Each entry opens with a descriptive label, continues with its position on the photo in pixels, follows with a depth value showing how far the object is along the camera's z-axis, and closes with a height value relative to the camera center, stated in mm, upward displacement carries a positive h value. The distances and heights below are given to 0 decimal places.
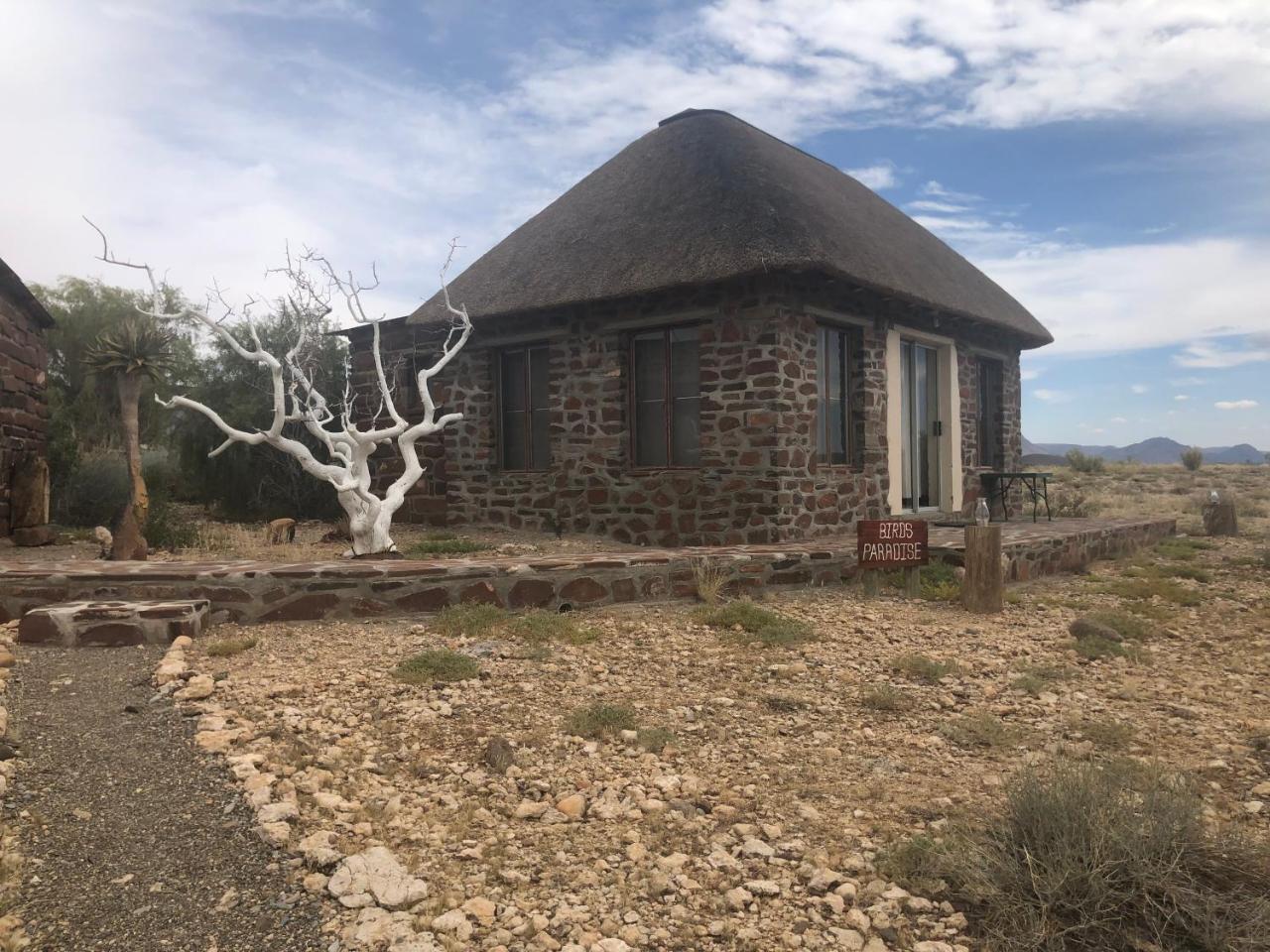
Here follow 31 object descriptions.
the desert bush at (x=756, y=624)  5578 -976
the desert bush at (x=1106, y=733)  3955 -1206
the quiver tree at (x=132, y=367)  8109 +1128
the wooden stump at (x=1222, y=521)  12750 -765
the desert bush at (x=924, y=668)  5020 -1122
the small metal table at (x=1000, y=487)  12500 -217
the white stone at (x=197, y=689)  4251 -989
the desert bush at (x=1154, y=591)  7574 -1083
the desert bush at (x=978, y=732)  4020 -1206
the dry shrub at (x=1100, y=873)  2451 -1205
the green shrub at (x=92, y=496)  12086 -104
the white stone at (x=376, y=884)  2699 -1252
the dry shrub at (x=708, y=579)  6422 -760
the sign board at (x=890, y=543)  7098 -563
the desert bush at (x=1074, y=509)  13875 -634
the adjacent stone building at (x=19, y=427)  9328 +682
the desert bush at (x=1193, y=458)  26047 +299
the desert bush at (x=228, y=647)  4957 -916
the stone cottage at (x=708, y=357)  8938 +1392
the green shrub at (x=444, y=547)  8641 -667
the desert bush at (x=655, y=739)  3861 -1158
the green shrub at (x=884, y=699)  4477 -1152
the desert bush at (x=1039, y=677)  4789 -1169
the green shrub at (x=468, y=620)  5504 -887
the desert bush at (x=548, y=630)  5395 -937
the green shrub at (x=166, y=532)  9078 -472
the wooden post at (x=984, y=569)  6785 -751
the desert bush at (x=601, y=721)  3994 -1115
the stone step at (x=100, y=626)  5160 -810
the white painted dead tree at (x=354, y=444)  8516 +402
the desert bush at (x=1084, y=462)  25286 +231
